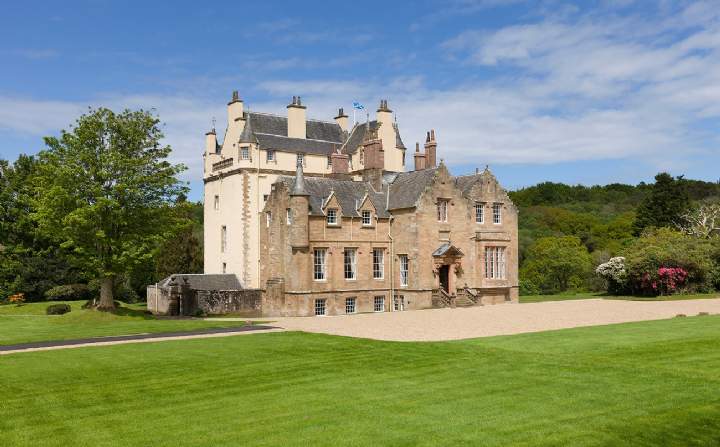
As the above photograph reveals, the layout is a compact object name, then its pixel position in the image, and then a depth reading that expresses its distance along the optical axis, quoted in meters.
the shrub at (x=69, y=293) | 54.34
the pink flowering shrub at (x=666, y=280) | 46.59
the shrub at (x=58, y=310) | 43.88
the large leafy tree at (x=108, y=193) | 36.03
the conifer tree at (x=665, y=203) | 70.38
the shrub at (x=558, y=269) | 64.56
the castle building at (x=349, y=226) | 42.50
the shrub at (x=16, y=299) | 52.78
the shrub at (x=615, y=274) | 49.12
